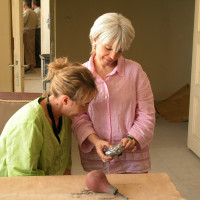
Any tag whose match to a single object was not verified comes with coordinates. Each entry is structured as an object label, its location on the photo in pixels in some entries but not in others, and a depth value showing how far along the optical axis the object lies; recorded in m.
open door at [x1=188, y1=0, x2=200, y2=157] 3.94
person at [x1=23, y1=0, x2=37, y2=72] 7.93
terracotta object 1.18
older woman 1.61
